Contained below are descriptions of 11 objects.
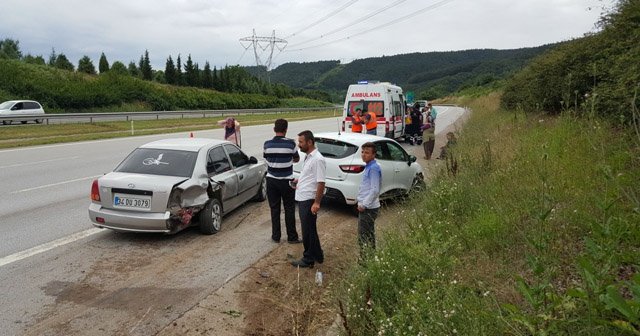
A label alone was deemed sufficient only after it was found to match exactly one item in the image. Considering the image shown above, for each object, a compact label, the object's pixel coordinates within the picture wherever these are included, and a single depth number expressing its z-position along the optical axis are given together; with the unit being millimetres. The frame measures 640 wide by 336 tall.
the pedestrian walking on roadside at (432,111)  18775
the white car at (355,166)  8234
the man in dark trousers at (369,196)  5543
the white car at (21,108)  29391
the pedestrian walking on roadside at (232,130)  11767
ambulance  17656
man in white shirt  5789
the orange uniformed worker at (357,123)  14688
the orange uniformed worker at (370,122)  14742
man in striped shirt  6508
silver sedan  6305
